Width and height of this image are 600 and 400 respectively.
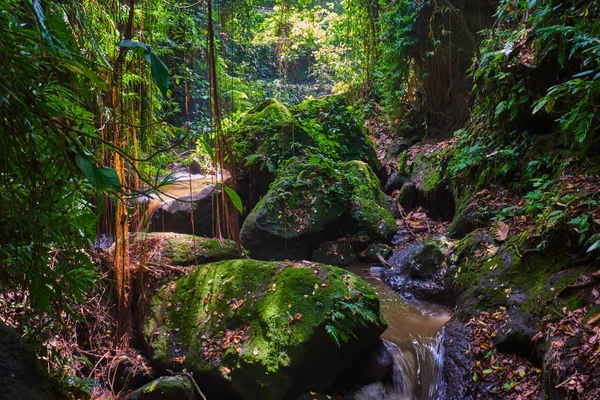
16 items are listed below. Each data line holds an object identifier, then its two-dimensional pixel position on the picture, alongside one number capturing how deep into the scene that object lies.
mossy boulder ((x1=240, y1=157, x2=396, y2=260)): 6.37
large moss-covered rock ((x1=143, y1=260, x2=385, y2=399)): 3.32
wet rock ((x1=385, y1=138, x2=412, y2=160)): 9.91
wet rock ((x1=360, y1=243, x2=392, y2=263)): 6.40
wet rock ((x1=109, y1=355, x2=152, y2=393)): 3.47
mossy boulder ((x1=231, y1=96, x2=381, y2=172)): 7.93
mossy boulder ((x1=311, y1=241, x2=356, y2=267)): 6.38
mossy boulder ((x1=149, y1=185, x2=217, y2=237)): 6.97
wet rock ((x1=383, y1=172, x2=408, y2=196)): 8.90
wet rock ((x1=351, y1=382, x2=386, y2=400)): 3.53
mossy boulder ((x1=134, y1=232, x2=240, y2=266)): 4.31
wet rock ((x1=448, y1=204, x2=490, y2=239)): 5.17
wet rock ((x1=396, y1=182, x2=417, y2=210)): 7.94
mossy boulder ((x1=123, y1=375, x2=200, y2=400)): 3.14
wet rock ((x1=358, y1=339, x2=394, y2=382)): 3.68
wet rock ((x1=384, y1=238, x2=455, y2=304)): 4.98
